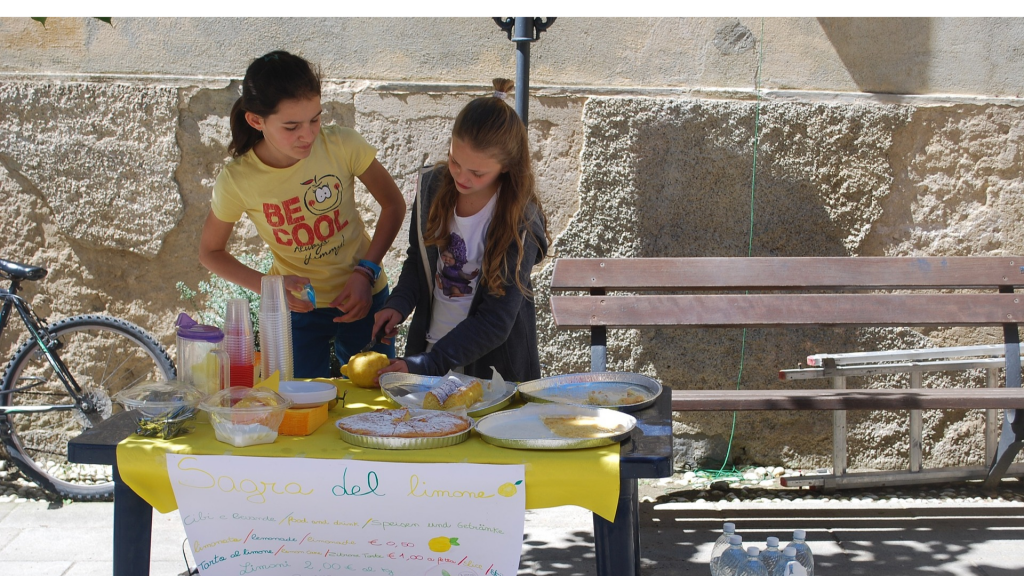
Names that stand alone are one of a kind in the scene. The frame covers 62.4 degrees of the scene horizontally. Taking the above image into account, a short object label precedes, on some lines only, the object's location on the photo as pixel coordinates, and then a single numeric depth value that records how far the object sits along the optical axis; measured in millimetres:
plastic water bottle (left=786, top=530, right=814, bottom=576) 2150
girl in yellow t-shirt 2443
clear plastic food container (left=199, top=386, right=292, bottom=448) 1730
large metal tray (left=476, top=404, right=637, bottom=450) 1676
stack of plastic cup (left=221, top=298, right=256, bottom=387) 2037
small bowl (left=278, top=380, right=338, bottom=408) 1887
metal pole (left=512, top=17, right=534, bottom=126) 3143
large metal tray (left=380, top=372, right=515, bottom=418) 2008
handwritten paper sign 1653
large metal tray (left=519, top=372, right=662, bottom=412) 2059
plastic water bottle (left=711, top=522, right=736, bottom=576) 2197
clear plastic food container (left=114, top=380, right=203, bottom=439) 1785
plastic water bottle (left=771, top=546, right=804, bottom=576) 2051
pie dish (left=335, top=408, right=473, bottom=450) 1713
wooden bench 3316
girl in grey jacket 2320
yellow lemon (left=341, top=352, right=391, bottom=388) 2205
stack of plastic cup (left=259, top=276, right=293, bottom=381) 2055
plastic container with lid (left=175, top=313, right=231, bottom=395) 1956
